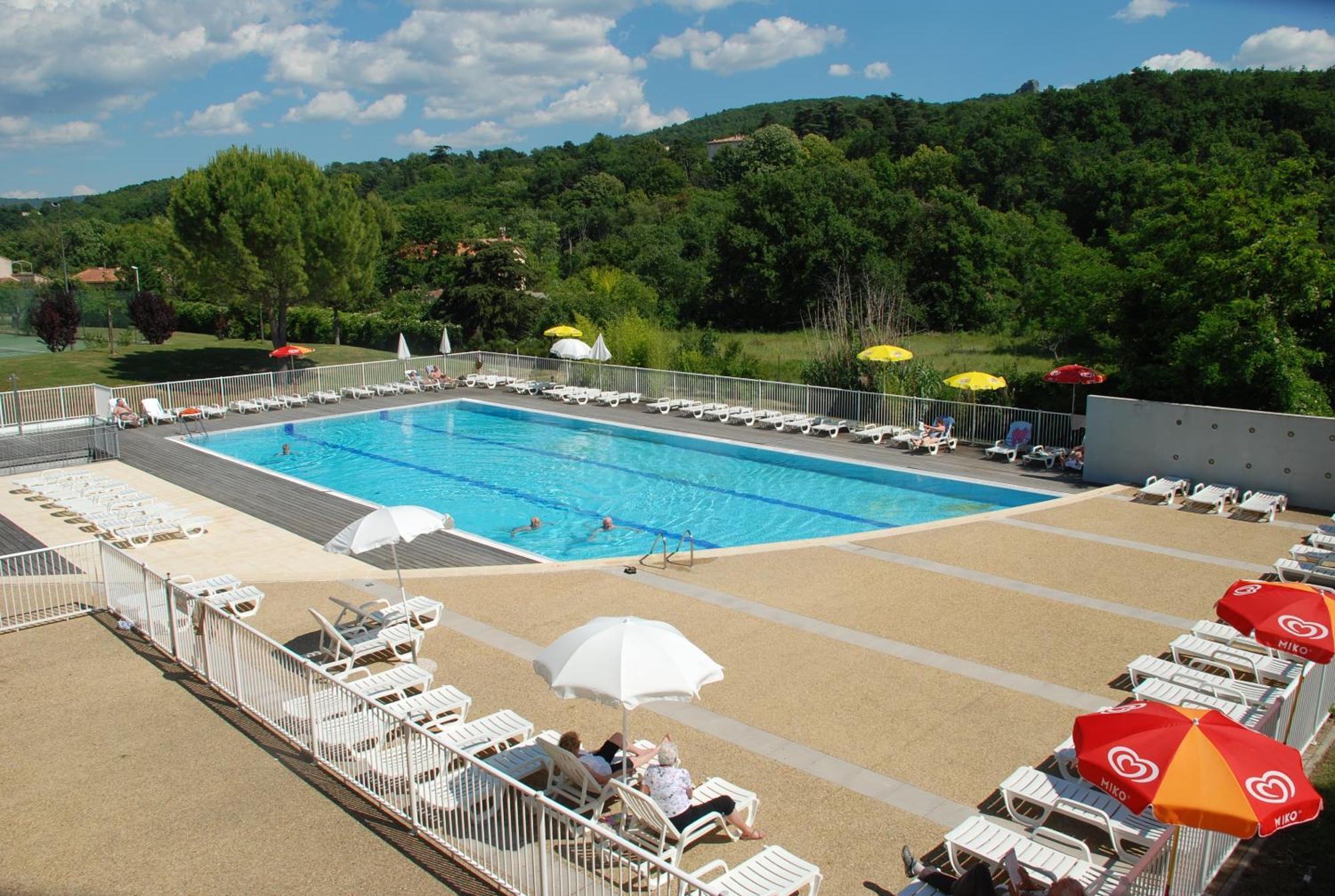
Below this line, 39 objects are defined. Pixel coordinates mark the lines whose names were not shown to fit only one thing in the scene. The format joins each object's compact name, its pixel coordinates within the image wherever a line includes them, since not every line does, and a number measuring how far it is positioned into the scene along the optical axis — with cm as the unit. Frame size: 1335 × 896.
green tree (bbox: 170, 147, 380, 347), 3033
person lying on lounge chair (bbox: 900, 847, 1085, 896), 535
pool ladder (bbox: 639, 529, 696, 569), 1343
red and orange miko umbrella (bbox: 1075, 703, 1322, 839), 501
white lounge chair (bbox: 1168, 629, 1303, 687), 921
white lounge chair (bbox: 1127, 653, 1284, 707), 866
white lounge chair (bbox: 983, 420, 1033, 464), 2009
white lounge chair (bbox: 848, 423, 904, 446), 2195
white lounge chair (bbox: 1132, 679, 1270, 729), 796
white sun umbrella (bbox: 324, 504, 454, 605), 1001
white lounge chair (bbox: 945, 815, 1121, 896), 605
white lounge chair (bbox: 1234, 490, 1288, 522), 1535
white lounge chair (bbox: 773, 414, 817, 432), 2325
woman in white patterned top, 663
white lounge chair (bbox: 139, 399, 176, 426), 2425
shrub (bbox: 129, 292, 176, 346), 3634
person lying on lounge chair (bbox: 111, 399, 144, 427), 2384
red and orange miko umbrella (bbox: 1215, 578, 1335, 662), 725
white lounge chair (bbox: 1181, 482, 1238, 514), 1595
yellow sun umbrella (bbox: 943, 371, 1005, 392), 2030
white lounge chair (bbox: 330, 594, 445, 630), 1038
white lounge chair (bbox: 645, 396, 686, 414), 2631
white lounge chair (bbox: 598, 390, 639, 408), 2733
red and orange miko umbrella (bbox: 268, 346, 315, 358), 2807
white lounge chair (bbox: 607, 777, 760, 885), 629
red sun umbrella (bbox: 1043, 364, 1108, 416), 1938
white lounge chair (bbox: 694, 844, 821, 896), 575
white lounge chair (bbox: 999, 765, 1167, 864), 657
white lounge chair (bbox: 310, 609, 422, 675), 970
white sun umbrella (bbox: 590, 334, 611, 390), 2790
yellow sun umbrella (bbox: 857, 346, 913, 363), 2191
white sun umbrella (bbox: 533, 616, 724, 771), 664
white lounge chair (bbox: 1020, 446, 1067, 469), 1938
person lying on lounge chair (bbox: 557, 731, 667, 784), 705
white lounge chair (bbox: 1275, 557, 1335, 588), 1212
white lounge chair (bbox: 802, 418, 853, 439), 2280
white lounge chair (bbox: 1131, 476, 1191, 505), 1656
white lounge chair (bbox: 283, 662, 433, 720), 784
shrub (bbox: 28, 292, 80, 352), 3356
